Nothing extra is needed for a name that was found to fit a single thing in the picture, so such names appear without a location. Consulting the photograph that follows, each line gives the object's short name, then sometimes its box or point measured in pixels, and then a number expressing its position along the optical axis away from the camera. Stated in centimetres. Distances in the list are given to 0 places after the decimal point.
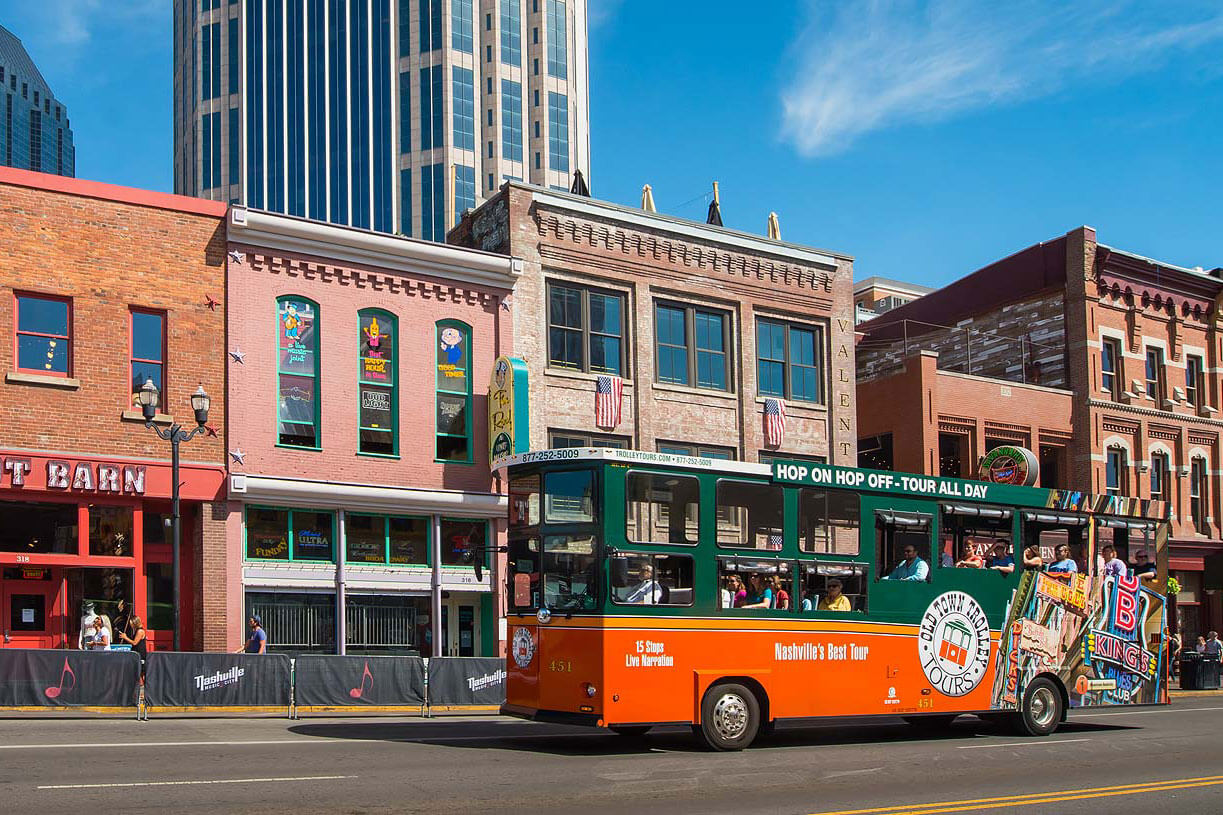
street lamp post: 2130
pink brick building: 2506
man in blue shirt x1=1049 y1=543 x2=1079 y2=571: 1870
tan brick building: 2916
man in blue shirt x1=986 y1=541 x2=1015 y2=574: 1819
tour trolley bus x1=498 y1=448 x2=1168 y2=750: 1502
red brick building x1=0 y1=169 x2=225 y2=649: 2288
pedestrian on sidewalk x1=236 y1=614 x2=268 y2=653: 2362
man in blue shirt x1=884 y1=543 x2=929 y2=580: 1717
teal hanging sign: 2681
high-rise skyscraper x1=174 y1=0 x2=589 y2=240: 12875
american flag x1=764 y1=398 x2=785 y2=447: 3209
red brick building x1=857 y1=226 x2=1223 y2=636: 3747
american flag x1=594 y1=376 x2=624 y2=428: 2948
